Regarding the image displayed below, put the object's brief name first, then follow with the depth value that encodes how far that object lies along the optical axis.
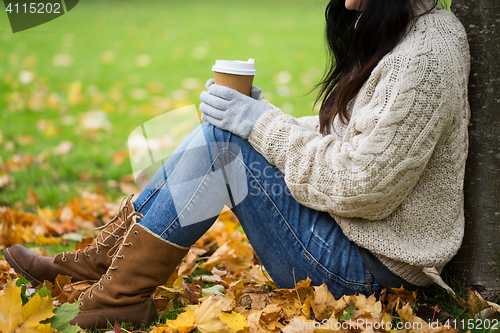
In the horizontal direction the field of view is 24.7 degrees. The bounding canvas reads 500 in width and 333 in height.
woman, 2.34
